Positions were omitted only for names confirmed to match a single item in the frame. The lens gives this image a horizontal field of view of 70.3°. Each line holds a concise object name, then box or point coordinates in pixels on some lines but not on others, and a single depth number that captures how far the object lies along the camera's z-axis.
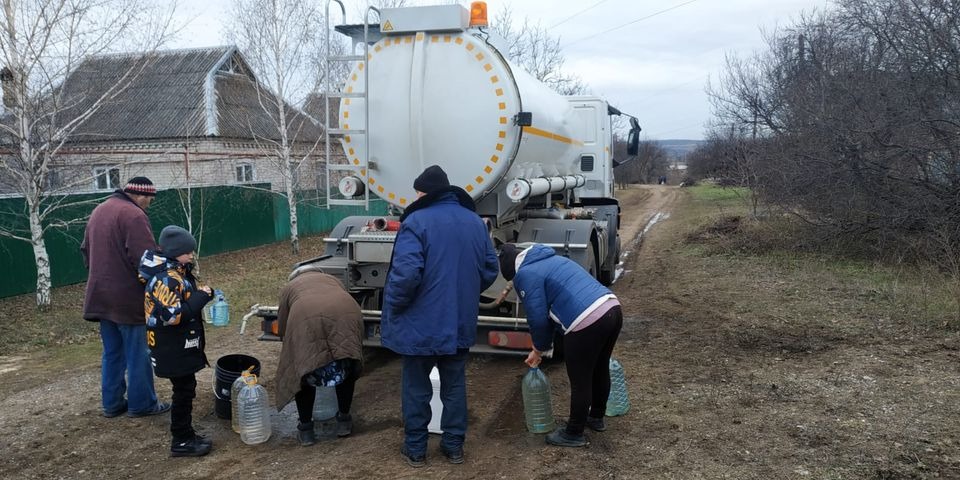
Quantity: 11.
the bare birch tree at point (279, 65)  15.39
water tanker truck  5.83
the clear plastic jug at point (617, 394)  5.05
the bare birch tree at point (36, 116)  8.91
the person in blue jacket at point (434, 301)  4.16
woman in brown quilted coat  4.29
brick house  18.28
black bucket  5.13
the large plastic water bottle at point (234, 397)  4.88
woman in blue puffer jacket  4.30
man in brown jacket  4.99
